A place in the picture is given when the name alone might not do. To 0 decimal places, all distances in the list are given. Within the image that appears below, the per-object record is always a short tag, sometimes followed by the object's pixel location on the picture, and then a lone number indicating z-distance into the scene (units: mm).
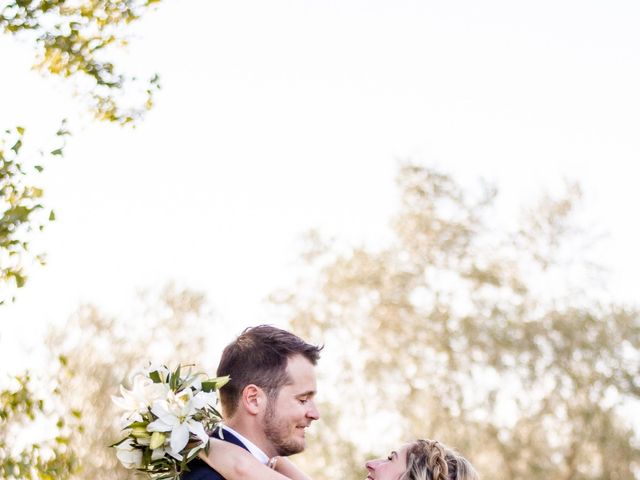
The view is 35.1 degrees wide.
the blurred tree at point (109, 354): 21250
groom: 4117
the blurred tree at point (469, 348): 22828
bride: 4926
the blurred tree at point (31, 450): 5758
